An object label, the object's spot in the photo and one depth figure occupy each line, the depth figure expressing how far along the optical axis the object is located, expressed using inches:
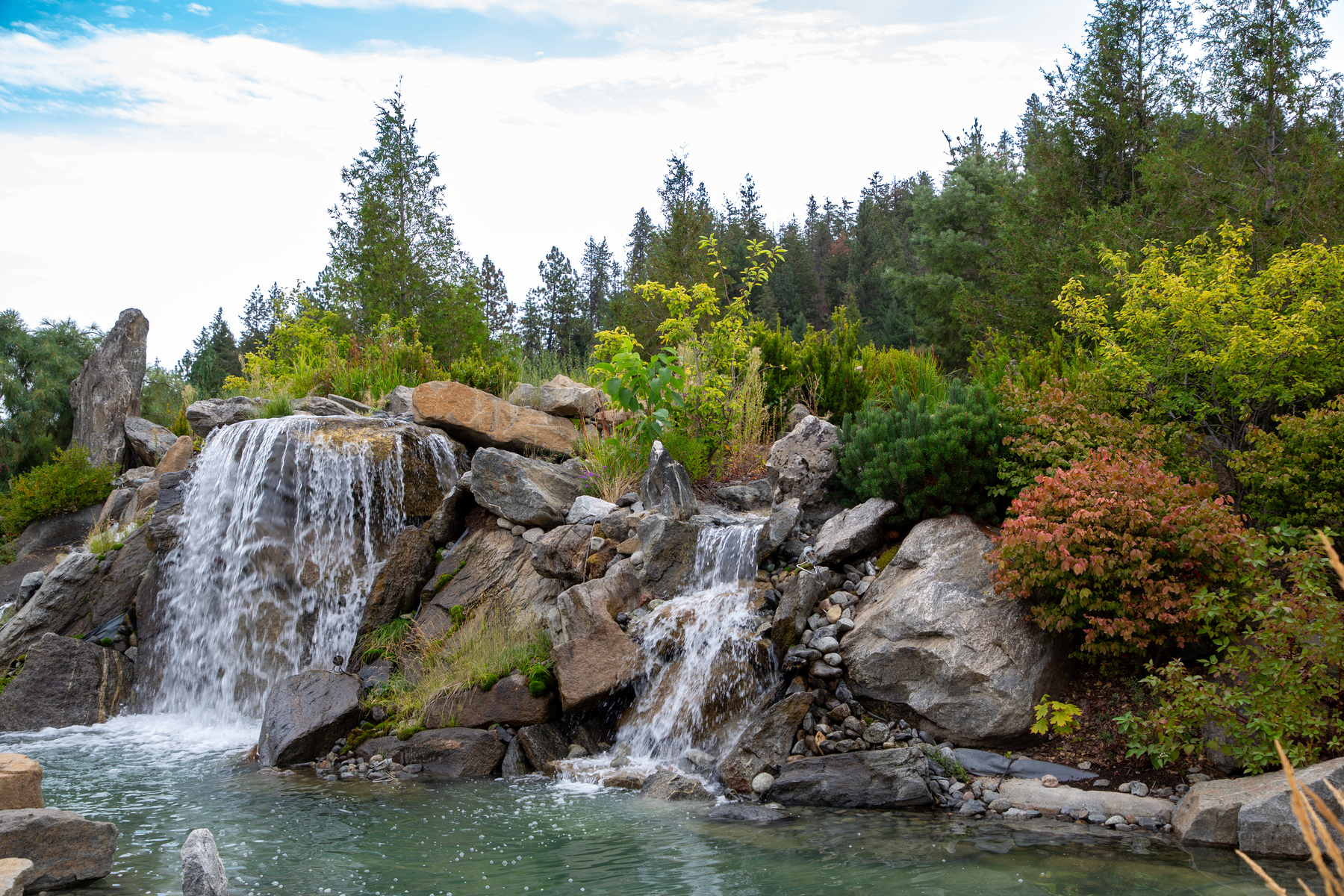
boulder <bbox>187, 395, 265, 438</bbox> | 473.7
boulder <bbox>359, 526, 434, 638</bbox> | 336.2
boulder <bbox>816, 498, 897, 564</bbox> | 283.0
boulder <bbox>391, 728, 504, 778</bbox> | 252.7
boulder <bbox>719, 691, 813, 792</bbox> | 227.5
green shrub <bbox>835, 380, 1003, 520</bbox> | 276.8
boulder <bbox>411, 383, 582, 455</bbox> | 401.4
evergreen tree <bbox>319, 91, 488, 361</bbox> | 735.7
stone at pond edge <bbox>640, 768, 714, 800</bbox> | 224.4
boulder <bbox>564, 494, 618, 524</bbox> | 330.6
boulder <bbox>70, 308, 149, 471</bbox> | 668.1
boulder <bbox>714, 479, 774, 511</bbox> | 354.3
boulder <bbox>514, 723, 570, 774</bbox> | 255.0
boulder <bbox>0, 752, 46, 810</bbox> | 175.6
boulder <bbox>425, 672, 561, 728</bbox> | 264.5
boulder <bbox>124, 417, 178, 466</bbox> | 561.9
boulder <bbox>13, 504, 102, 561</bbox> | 511.5
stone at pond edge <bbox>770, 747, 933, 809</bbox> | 210.8
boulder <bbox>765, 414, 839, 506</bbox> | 323.9
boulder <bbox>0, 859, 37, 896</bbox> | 138.7
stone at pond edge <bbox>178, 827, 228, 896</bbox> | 142.9
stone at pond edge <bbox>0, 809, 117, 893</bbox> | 160.9
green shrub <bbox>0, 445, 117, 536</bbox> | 511.8
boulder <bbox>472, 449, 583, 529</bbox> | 340.2
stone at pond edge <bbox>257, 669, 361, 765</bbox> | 265.1
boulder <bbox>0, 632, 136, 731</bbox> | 318.7
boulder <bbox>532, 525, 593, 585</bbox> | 308.5
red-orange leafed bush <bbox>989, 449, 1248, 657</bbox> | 216.4
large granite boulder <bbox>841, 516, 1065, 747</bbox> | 227.1
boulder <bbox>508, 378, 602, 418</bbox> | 438.6
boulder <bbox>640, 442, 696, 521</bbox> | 324.2
